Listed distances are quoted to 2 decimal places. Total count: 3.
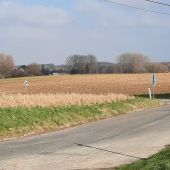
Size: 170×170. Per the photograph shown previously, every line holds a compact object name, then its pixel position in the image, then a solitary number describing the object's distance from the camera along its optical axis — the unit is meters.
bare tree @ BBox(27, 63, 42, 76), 145.38
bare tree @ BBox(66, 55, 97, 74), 160.62
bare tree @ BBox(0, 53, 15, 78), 145.68
